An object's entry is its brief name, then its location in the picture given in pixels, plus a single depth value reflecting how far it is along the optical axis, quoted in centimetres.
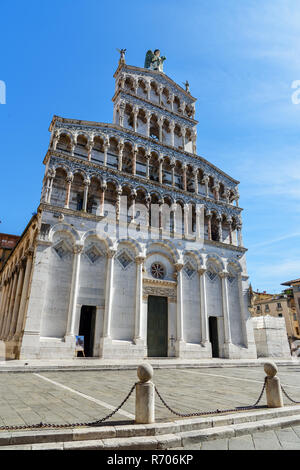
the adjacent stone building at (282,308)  5747
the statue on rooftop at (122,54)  2688
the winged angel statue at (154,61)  3130
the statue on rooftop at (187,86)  3108
